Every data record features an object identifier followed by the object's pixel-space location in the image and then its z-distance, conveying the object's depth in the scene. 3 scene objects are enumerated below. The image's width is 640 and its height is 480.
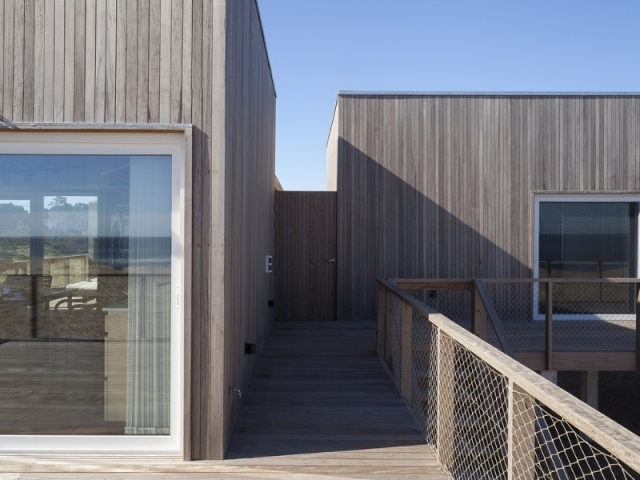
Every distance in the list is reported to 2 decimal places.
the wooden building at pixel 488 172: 7.22
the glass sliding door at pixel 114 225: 2.83
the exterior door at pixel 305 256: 7.50
